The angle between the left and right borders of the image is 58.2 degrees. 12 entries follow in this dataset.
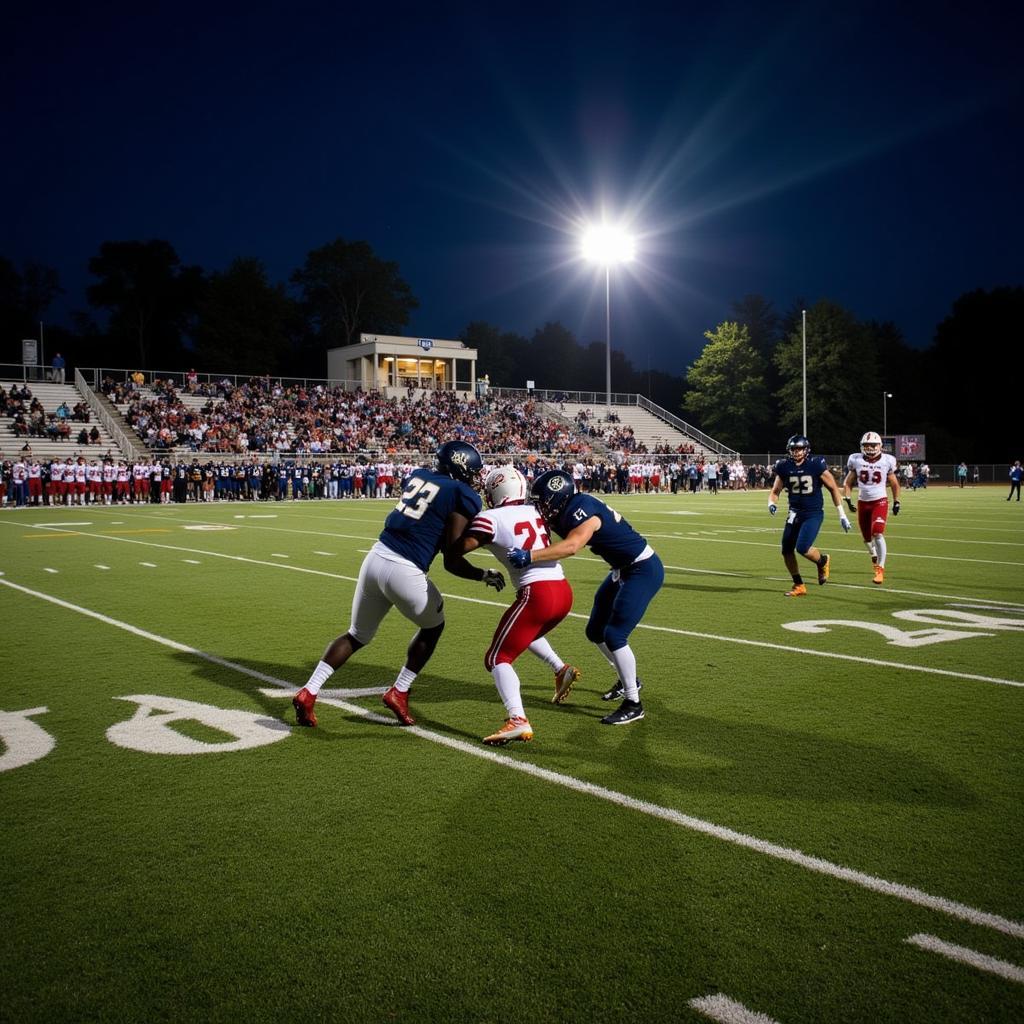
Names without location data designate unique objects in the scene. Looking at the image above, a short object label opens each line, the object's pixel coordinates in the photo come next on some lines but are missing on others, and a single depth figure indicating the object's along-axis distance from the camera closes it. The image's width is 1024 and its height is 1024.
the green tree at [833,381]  71.75
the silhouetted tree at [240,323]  68.88
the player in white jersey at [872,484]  12.27
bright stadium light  51.28
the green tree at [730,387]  72.56
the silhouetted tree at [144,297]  70.81
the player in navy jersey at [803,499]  11.13
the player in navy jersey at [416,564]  5.50
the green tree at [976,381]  73.50
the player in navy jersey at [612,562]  5.69
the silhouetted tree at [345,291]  79.38
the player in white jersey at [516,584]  5.32
